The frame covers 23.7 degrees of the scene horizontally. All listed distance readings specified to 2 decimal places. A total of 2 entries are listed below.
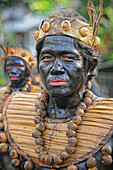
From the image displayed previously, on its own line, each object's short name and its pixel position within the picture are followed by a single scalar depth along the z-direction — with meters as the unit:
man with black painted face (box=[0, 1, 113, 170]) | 2.25
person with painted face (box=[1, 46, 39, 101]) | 5.14
